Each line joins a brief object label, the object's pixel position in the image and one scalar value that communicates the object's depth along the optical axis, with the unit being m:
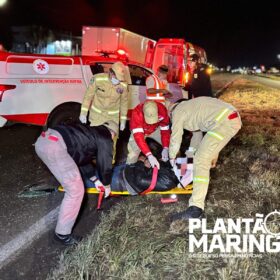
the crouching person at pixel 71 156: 2.52
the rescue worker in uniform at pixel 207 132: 3.00
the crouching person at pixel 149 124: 3.27
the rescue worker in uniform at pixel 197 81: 6.91
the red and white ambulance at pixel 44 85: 4.65
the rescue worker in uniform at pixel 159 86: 3.44
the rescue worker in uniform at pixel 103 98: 3.77
